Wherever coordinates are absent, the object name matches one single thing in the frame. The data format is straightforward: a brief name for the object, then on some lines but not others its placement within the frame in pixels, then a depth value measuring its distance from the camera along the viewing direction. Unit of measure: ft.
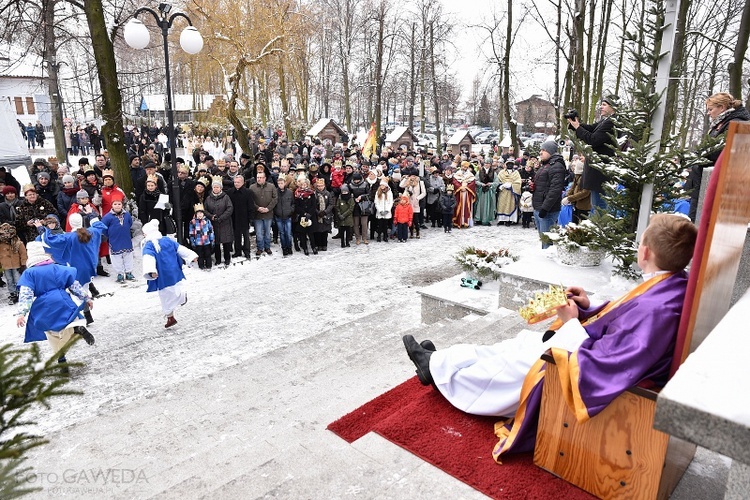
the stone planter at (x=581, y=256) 20.83
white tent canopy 50.90
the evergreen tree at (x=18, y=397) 5.05
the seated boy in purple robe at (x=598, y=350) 8.39
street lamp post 30.22
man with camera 20.29
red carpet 9.42
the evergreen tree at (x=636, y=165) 17.72
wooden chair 7.13
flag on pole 65.72
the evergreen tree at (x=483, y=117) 200.03
